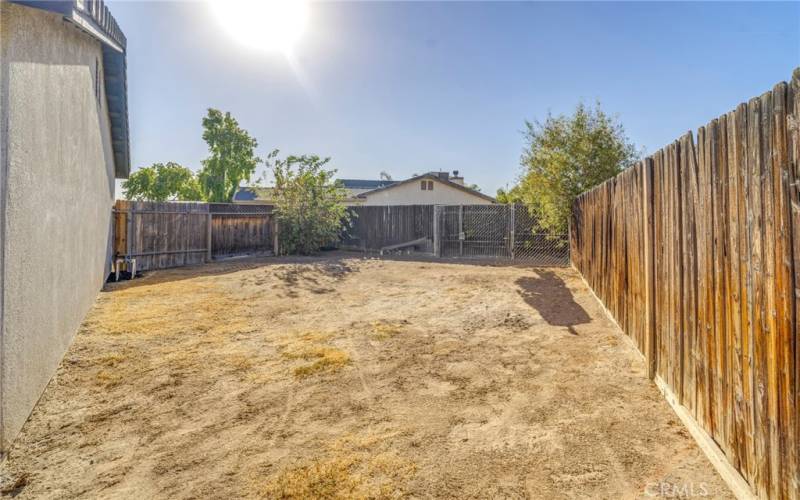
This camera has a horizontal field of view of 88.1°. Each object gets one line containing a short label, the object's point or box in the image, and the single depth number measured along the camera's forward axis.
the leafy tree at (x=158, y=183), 29.23
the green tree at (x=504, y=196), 18.95
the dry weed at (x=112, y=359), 4.32
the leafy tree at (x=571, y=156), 11.31
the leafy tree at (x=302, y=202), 15.21
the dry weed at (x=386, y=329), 5.25
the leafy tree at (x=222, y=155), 29.66
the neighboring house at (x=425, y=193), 27.05
